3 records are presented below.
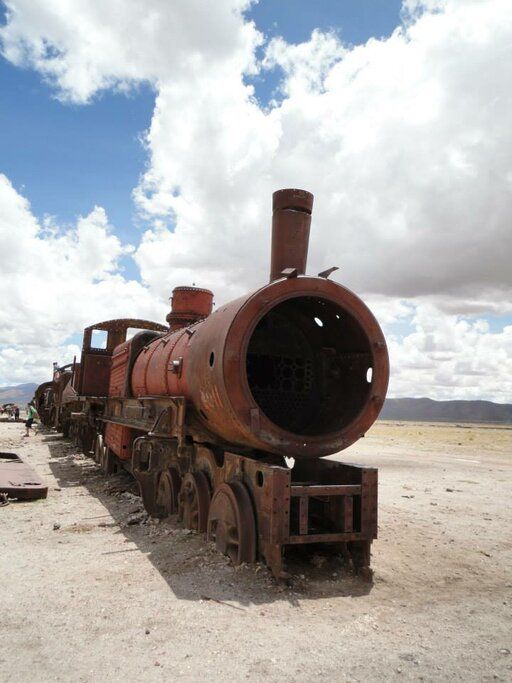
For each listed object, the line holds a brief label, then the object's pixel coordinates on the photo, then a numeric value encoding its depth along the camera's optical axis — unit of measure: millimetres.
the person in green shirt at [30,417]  22031
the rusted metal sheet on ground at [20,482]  7993
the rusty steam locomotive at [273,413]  4867
